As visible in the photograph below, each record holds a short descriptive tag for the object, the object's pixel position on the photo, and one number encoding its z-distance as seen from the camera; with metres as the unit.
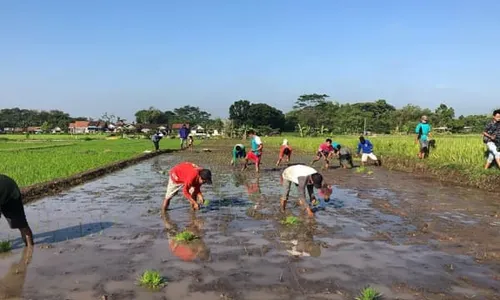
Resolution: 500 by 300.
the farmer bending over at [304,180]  7.45
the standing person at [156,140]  27.23
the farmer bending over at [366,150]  18.09
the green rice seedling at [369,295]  4.08
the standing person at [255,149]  15.26
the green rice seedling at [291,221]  7.38
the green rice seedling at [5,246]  5.85
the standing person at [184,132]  28.61
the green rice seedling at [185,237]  6.32
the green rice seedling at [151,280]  4.53
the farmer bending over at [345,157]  17.83
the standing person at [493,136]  11.20
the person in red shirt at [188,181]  7.80
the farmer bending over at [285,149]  16.82
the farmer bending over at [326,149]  17.27
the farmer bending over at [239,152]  17.51
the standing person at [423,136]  15.83
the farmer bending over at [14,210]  5.99
